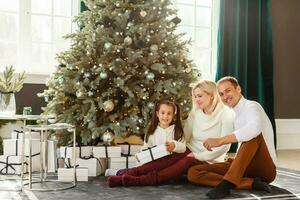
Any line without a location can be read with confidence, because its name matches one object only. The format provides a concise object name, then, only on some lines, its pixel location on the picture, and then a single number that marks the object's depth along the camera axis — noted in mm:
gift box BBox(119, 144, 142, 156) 3902
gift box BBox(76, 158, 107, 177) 3785
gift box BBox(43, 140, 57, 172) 3773
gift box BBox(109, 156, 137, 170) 3811
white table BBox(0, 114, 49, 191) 3244
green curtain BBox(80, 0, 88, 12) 5027
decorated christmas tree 3883
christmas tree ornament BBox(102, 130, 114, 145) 3793
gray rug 2953
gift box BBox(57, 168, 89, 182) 3516
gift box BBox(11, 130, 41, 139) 3916
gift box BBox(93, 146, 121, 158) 3777
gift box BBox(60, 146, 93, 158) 3730
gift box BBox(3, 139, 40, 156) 3811
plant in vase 3547
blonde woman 3336
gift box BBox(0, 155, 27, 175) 3793
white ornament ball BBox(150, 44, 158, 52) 3959
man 2932
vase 3545
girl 3354
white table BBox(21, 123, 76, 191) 3107
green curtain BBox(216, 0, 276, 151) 5699
